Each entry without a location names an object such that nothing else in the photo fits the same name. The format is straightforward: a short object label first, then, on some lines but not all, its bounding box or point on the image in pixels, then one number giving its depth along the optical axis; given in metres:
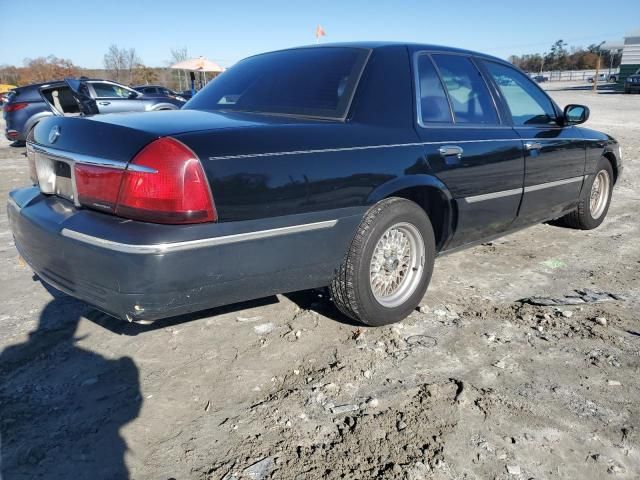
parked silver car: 11.16
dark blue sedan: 2.11
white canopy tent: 20.36
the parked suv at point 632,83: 31.86
